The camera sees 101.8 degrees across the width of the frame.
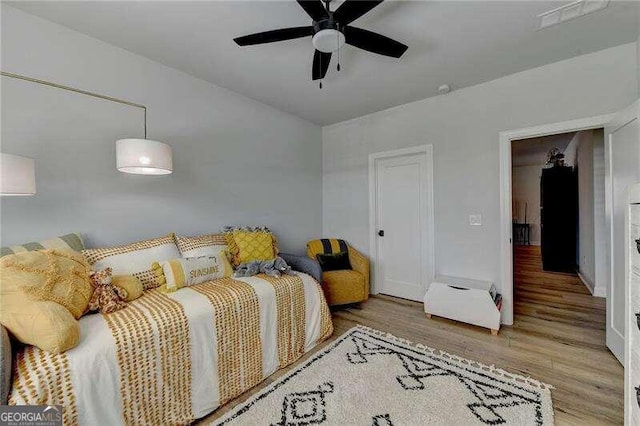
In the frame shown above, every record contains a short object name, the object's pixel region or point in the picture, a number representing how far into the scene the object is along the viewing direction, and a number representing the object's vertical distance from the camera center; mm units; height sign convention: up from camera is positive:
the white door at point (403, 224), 3389 -210
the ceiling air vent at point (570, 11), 1731 +1352
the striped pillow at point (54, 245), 1588 -198
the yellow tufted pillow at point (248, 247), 2619 -360
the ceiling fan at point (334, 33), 1415 +1092
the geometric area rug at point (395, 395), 1533 -1224
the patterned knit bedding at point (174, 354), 1146 -782
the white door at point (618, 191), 1868 +122
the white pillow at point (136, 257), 1843 -328
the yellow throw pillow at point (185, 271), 1947 -463
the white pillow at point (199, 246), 2271 -303
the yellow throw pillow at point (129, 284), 1754 -485
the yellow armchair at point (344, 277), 3154 -838
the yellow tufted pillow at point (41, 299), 1146 -412
